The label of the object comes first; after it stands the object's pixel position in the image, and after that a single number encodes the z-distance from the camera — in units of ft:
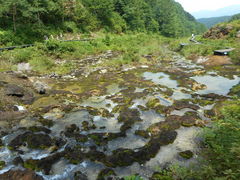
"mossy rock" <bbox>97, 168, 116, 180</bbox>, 21.06
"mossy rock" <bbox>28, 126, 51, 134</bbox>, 30.37
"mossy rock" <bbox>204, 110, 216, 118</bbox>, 33.83
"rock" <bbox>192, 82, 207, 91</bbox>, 48.52
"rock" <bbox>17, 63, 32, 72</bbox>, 64.39
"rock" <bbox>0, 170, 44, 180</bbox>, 20.11
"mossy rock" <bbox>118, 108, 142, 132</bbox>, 31.96
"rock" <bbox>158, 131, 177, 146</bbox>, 27.17
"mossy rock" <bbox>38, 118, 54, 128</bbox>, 32.39
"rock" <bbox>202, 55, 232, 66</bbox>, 73.12
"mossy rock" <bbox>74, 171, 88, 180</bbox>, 20.97
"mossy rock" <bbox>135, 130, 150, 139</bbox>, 29.07
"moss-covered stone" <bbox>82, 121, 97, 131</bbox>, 31.45
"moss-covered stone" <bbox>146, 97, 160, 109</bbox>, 38.79
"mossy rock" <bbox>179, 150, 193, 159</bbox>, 23.83
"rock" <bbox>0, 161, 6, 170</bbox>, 22.35
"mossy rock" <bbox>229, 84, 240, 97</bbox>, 43.44
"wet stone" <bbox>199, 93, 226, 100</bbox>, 41.88
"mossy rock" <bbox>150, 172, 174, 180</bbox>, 20.09
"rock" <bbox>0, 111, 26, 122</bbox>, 33.51
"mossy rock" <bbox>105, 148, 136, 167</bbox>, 23.07
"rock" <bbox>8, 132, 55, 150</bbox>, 26.37
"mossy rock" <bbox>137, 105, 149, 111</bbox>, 37.83
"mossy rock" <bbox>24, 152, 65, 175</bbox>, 22.36
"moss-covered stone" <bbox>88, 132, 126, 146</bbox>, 27.66
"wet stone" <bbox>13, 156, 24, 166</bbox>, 22.91
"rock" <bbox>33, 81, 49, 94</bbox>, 46.10
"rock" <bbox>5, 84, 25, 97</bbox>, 42.01
